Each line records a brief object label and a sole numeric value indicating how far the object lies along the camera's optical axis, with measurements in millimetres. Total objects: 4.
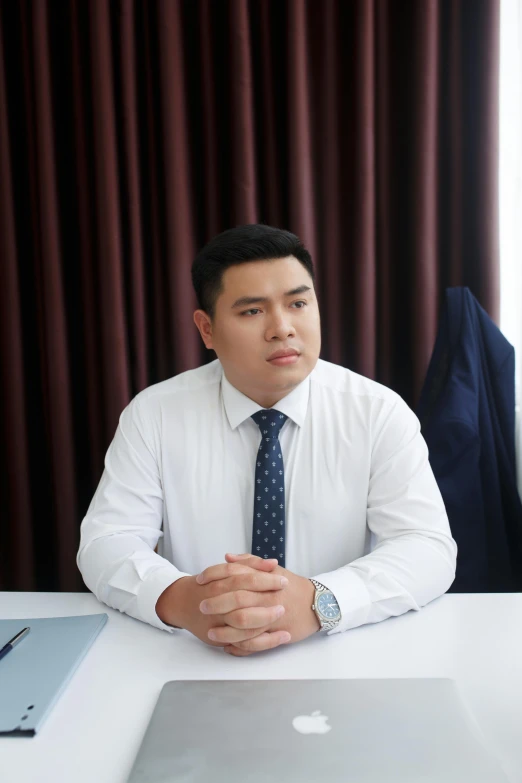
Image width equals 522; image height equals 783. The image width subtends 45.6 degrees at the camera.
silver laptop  635
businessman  1281
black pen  900
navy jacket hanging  1588
